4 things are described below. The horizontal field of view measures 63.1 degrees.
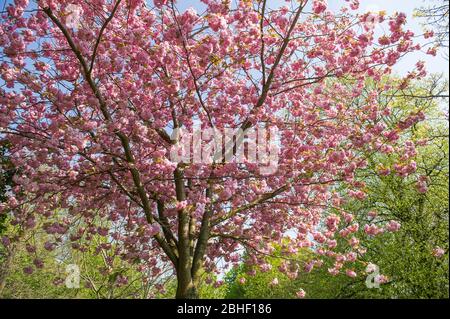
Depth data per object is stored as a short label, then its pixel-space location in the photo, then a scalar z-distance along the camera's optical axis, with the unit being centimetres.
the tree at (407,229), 1113
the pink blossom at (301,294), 893
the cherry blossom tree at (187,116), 686
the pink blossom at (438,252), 991
